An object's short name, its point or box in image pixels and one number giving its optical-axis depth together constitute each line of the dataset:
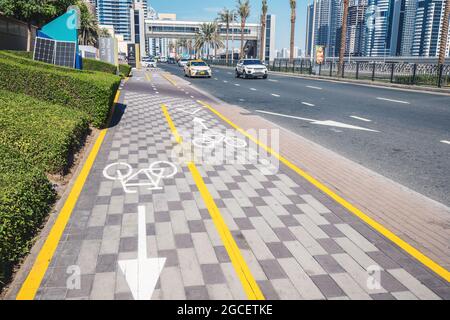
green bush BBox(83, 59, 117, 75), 25.91
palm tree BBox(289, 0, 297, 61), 59.38
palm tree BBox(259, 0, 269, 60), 71.88
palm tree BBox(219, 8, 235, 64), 98.62
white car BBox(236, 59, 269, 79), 37.03
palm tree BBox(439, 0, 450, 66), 28.02
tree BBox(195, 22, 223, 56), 117.25
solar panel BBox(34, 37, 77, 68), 17.75
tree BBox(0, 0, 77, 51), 32.41
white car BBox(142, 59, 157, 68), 63.72
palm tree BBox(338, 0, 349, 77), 40.93
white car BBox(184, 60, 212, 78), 38.25
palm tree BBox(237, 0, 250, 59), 84.32
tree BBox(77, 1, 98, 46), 69.96
